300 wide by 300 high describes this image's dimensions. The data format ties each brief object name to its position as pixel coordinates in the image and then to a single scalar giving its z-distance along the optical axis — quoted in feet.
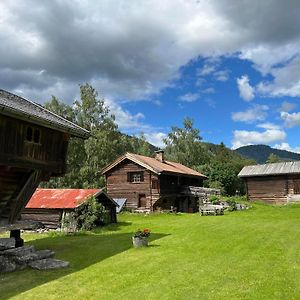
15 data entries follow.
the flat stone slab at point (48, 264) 39.18
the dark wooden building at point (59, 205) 74.20
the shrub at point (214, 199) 104.38
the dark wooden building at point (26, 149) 37.98
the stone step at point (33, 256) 40.48
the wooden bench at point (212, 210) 92.29
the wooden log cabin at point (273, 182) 117.90
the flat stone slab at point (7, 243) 43.85
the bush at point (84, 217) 71.35
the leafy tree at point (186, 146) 182.13
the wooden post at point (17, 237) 45.53
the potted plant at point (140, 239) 48.42
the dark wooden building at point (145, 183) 103.85
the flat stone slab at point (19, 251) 41.74
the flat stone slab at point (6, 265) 38.49
